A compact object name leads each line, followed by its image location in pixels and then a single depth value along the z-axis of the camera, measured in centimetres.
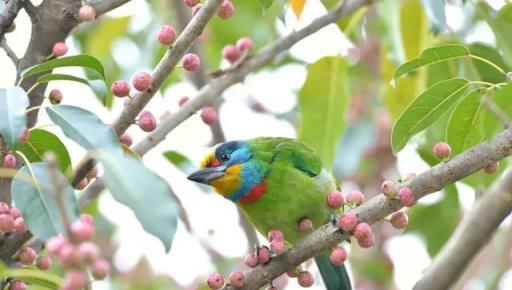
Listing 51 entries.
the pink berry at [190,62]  596
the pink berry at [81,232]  346
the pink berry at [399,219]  636
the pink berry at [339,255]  630
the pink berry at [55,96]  615
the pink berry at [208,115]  687
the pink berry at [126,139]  618
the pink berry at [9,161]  554
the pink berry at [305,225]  756
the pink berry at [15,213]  541
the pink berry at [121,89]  582
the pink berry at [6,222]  529
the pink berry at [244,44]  758
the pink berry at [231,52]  766
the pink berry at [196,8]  604
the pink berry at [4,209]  537
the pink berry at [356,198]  616
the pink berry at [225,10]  607
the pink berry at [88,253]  340
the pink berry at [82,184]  597
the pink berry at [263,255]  629
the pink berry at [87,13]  609
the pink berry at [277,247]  637
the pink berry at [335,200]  663
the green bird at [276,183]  783
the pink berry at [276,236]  668
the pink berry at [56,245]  353
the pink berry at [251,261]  643
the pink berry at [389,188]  568
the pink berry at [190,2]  596
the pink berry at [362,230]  584
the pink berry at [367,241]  592
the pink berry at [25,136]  536
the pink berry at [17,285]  572
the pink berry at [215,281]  595
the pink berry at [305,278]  646
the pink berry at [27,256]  602
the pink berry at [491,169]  577
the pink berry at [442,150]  579
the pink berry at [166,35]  591
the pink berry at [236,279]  590
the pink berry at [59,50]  611
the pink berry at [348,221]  577
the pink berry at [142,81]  564
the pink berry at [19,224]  536
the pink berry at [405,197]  568
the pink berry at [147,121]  579
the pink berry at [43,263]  612
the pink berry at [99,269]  354
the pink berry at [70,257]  337
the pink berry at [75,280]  343
